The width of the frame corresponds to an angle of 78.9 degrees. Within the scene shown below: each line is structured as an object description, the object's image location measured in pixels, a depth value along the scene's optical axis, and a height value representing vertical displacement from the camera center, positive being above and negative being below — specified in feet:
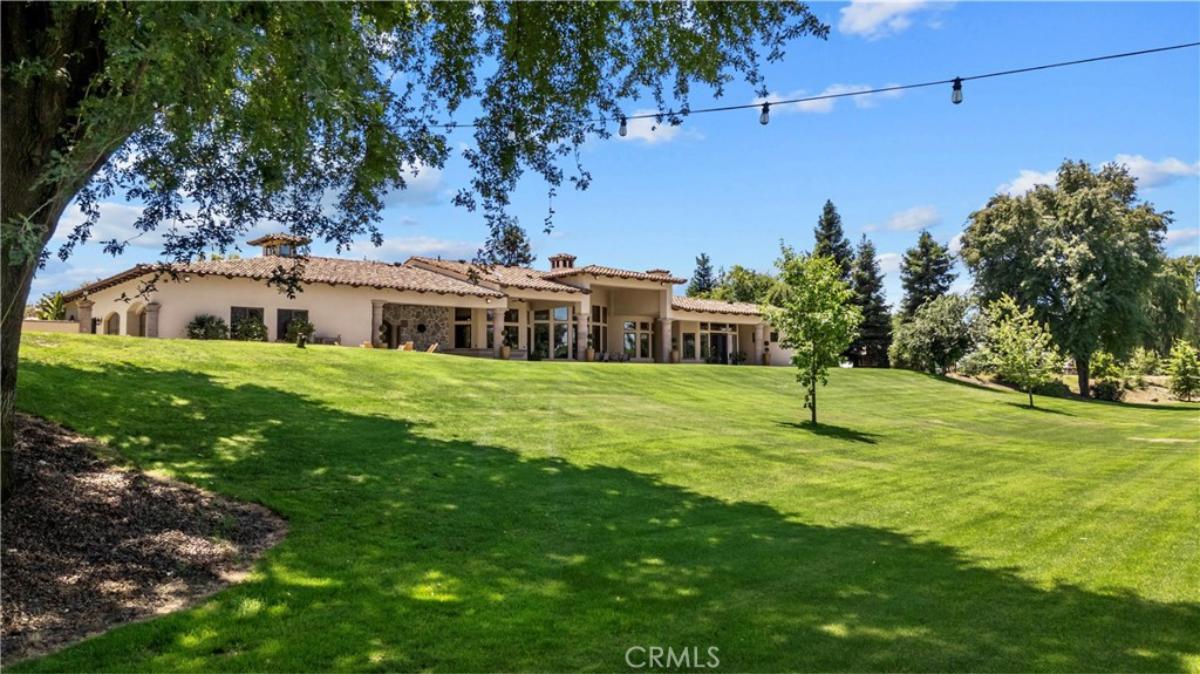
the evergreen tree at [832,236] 173.47 +26.40
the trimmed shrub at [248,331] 85.30 +1.63
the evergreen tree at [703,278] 245.45 +22.74
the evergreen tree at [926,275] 172.65 +16.69
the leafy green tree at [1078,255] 141.59 +18.26
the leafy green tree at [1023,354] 116.16 -1.48
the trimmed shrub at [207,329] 82.51 +1.84
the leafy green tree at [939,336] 149.59 +1.80
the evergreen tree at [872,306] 167.53 +8.95
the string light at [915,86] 31.79 +12.68
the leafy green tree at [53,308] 105.91 +5.34
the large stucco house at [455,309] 87.25 +5.30
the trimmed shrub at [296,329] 89.03 +1.94
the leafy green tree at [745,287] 218.79 +17.72
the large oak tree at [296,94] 15.67 +6.77
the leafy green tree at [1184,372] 147.13 -5.51
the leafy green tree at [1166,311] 149.18 +7.25
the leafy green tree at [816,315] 63.98 +2.61
